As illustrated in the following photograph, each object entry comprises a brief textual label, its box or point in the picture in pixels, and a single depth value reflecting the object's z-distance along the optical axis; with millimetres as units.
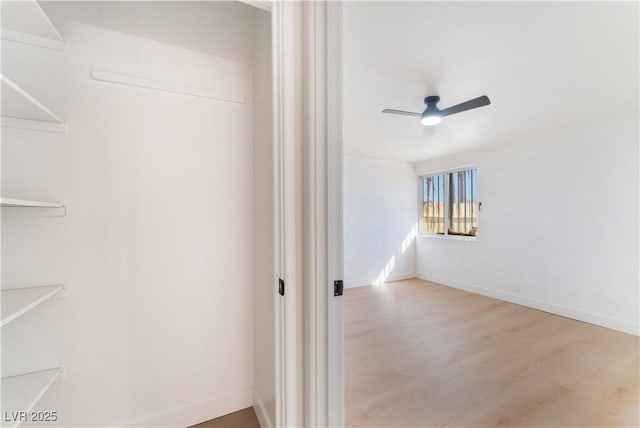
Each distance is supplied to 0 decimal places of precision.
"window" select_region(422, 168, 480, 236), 4504
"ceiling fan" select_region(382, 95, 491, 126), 2354
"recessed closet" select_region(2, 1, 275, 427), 1249
